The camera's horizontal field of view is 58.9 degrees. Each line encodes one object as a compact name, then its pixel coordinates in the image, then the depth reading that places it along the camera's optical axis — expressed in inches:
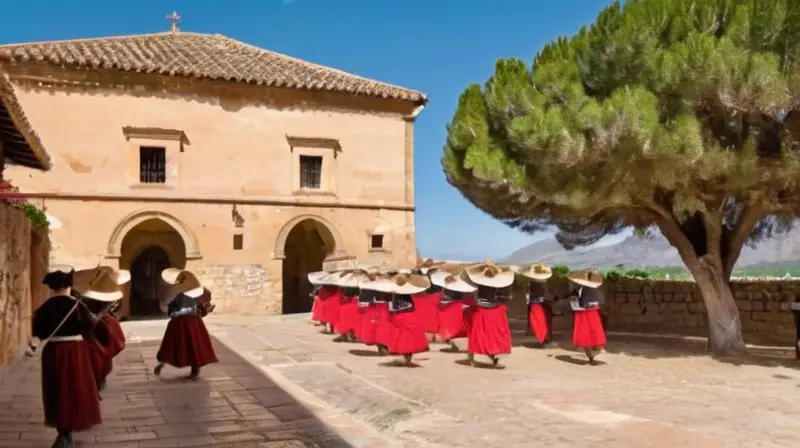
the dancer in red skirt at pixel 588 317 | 471.8
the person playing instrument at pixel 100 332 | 281.3
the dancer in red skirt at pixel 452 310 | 513.3
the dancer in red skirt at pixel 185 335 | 390.3
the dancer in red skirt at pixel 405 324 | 440.5
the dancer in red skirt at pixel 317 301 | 677.3
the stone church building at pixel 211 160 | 813.2
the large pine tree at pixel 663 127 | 427.8
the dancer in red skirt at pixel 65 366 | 239.6
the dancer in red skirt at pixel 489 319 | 446.0
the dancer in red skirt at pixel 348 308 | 580.1
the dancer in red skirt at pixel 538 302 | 559.2
